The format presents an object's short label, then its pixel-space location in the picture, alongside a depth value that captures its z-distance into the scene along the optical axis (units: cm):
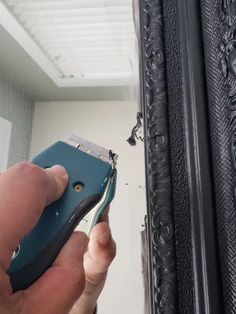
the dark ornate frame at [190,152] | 26
